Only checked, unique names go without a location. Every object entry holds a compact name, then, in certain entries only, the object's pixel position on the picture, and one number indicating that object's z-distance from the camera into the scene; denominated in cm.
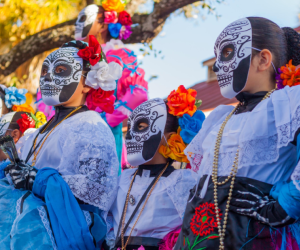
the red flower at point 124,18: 455
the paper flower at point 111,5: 449
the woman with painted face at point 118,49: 391
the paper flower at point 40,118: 434
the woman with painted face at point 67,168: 232
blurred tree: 592
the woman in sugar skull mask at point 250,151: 169
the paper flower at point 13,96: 447
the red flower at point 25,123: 402
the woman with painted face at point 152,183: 248
